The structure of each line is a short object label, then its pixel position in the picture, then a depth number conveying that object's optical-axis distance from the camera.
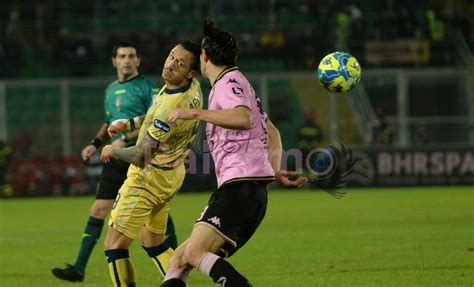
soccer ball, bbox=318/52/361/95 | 20.11
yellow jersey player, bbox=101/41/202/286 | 16.58
